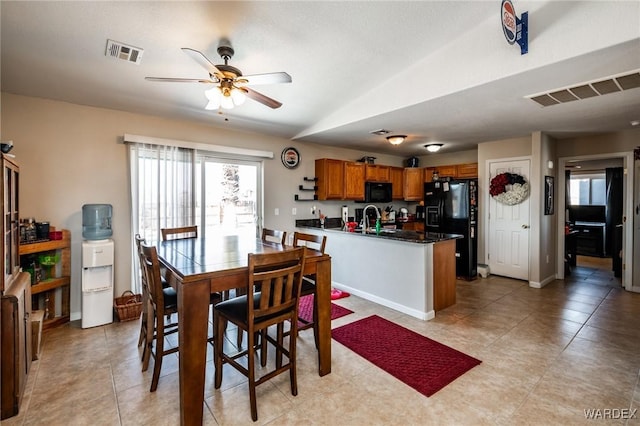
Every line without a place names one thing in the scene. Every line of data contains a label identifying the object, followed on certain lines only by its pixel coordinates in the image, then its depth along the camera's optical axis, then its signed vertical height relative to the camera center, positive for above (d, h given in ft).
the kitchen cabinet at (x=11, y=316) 5.81 -2.23
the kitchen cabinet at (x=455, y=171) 18.80 +2.75
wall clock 16.14 +3.06
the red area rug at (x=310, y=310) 10.96 -3.94
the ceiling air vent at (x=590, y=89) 7.68 +3.57
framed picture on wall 15.19 +0.86
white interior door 15.61 -1.26
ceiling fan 6.60 +3.11
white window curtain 11.68 +0.96
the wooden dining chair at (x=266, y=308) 5.78 -2.15
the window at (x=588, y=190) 24.06 +1.83
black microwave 18.77 +1.29
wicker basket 10.37 -3.48
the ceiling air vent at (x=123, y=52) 7.31 +4.22
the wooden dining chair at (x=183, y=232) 10.41 -0.78
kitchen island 10.75 -2.38
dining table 5.38 -1.70
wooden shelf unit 9.42 -2.51
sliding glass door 13.76 +0.81
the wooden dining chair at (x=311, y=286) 7.40 -2.09
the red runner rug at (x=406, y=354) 7.13 -4.06
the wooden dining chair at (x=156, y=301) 6.22 -2.11
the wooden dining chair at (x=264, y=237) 8.51 -0.94
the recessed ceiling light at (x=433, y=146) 16.83 +3.81
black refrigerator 16.24 -0.23
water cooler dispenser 9.96 -2.09
